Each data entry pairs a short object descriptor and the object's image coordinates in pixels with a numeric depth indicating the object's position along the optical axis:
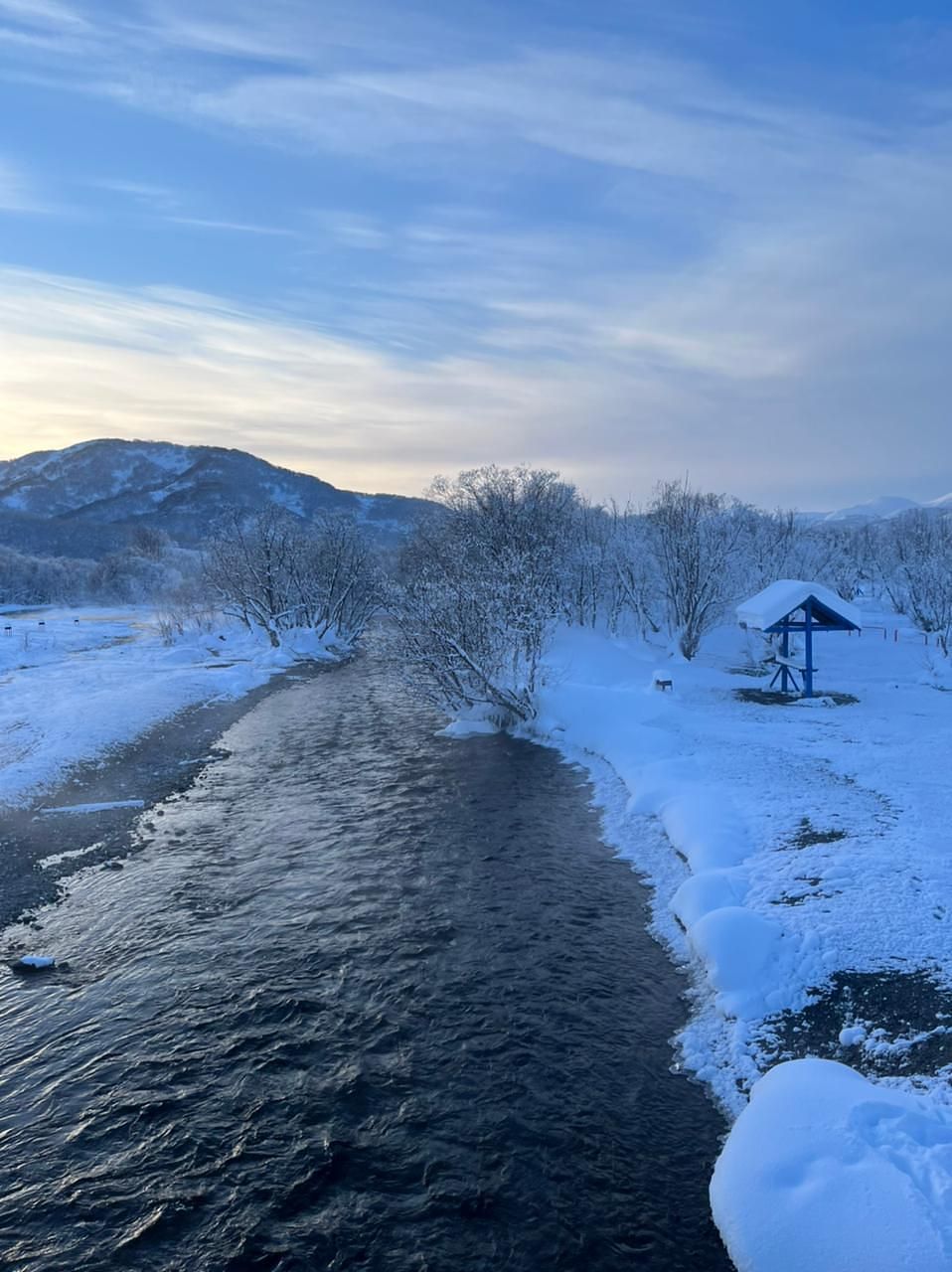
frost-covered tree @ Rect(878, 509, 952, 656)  43.57
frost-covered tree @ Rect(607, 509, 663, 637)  48.91
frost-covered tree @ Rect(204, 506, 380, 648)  54.69
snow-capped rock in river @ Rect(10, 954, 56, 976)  11.16
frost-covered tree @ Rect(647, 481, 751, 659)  41.59
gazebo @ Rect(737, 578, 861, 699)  29.58
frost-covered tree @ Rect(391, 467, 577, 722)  26.23
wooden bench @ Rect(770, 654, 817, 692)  31.62
